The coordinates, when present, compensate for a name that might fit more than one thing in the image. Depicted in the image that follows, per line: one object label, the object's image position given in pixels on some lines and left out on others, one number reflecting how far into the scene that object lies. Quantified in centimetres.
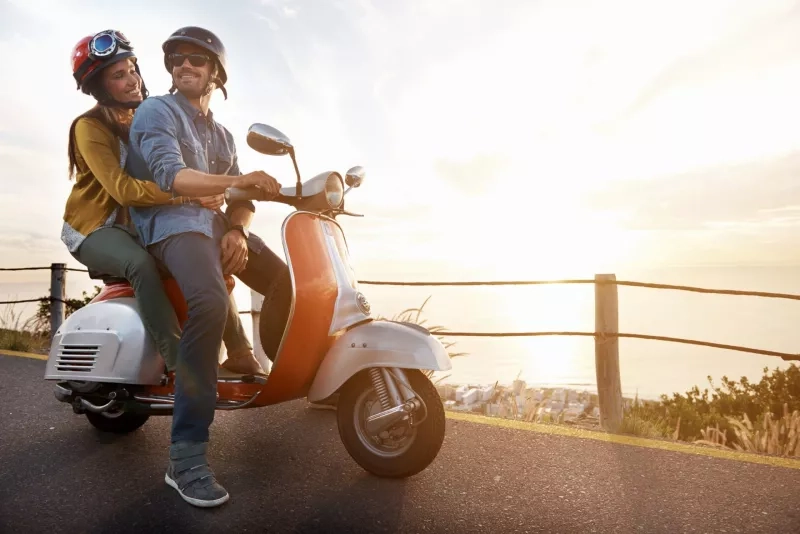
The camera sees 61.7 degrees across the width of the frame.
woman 302
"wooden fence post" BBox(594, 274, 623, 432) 482
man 277
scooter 283
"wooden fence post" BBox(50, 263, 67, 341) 827
